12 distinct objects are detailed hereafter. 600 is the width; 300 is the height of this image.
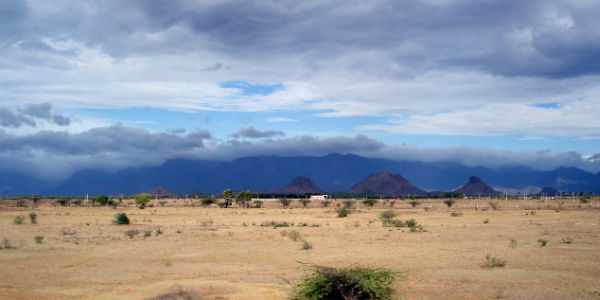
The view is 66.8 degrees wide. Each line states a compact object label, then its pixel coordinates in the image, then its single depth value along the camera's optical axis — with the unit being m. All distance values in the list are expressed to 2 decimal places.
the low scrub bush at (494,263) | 16.78
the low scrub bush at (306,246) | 21.45
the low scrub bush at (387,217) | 35.30
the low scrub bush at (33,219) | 34.69
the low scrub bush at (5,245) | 21.25
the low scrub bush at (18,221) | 33.78
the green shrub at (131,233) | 26.00
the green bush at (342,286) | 11.19
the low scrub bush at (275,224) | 33.87
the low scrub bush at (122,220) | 33.94
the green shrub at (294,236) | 24.89
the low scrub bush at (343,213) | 46.29
